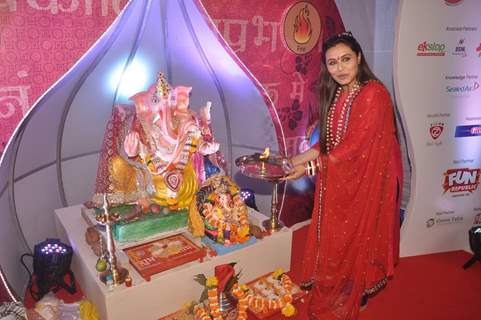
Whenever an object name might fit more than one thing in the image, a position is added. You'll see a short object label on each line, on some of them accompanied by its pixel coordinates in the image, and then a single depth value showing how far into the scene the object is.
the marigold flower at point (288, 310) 2.95
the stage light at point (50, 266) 3.09
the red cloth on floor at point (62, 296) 3.12
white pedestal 2.59
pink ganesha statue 3.12
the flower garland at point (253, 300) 2.69
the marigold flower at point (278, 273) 3.23
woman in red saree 2.63
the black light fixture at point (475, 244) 3.68
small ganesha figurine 3.10
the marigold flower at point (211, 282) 2.68
